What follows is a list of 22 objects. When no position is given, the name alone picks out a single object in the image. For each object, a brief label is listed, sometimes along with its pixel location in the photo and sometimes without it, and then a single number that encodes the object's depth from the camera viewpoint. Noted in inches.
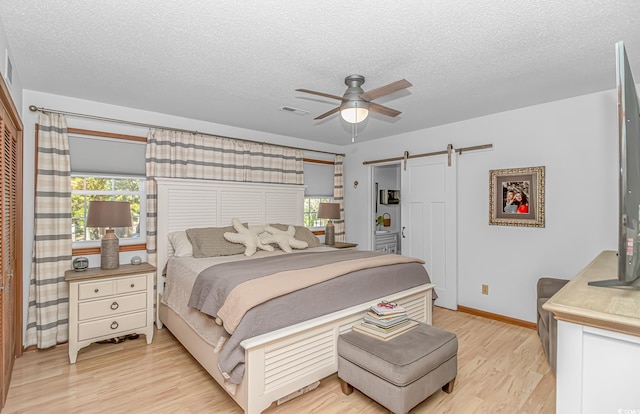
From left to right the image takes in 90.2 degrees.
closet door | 80.0
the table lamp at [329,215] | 192.5
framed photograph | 137.1
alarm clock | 118.3
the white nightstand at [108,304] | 109.4
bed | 81.0
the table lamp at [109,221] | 114.8
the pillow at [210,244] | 133.5
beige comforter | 80.9
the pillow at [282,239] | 151.3
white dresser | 35.2
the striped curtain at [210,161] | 142.9
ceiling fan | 93.2
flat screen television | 41.9
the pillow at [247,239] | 139.1
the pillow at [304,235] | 164.7
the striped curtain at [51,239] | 116.7
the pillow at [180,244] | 136.5
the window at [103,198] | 129.8
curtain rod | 117.5
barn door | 166.1
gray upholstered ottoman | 77.2
